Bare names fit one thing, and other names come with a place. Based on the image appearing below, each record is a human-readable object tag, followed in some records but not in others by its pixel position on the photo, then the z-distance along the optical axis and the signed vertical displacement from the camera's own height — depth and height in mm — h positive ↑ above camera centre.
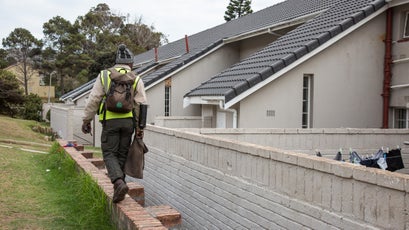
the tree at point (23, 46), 55188 +7710
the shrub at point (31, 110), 34812 -488
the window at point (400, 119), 10068 -242
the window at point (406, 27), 9844 +1914
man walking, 4840 -148
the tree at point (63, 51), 52594 +6895
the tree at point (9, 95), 32469 +686
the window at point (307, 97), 9781 +243
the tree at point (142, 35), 58203 +9813
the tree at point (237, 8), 51094 +11929
